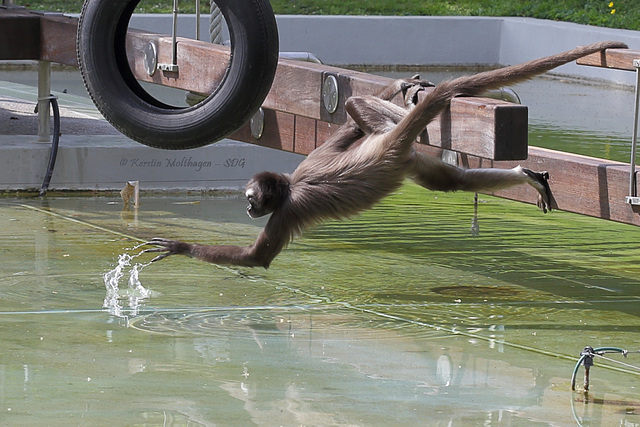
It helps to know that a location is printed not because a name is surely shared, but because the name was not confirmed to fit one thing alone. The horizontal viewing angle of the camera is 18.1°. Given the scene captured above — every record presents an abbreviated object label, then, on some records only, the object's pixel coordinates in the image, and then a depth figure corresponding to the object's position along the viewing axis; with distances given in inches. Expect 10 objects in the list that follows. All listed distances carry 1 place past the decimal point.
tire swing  439.7
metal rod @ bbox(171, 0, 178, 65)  551.6
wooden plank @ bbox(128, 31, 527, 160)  420.0
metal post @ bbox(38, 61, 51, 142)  755.8
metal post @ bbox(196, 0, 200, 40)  531.6
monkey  431.1
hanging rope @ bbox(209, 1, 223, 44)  645.0
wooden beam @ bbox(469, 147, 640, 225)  454.1
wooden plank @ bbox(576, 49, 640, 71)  437.1
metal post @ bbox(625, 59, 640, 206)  436.2
